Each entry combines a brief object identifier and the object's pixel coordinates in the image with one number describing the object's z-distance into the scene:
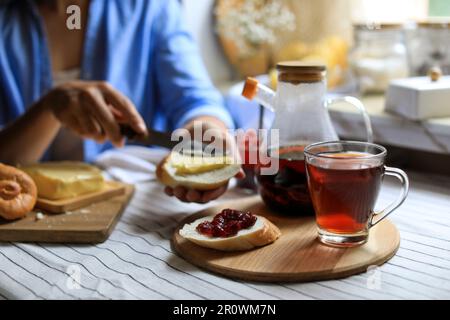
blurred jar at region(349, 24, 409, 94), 1.35
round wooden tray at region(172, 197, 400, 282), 0.66
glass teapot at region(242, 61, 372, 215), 0.81
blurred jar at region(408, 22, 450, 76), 1.27
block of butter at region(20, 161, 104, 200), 0.89
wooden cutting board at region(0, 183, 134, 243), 0.79
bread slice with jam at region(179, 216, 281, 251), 0.71
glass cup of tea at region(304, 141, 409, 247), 0.69
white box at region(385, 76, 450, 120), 1.05
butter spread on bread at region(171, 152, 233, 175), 0.88
